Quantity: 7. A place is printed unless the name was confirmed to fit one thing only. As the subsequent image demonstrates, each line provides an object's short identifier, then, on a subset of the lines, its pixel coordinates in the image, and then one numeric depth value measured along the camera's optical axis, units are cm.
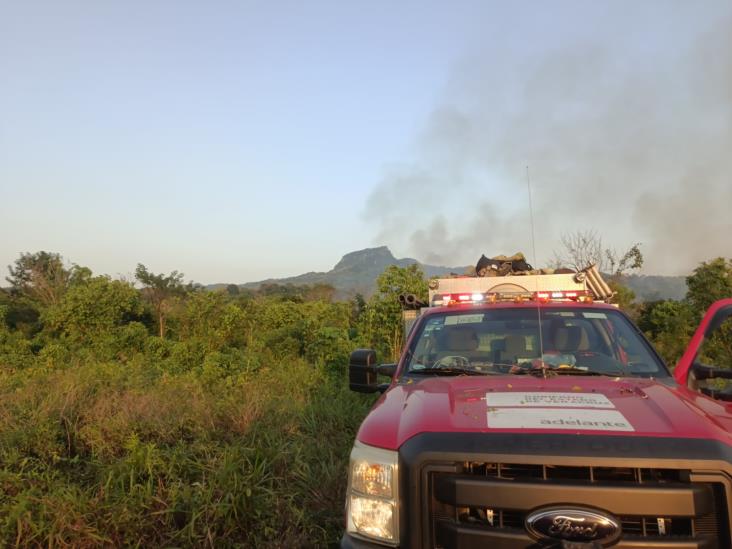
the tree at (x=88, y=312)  1443
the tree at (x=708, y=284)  1625
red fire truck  190
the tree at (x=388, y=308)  1254
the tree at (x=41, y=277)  2240
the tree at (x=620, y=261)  2058
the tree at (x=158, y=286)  1988
